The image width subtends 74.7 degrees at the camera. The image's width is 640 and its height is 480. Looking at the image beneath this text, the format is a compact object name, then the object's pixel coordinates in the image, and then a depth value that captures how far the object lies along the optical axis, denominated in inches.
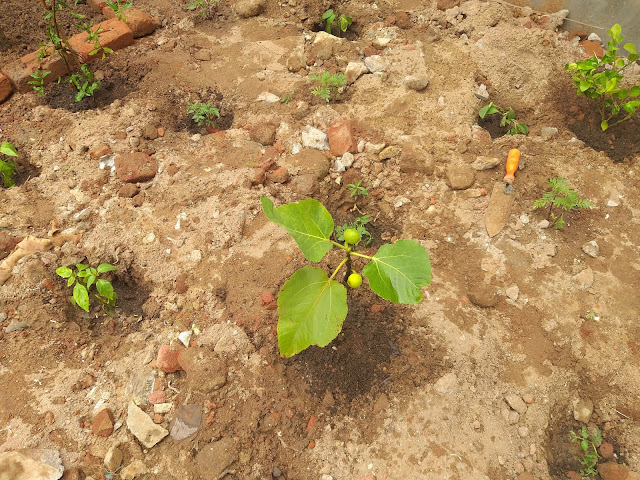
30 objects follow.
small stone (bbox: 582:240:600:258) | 103.0
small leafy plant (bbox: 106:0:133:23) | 144.3
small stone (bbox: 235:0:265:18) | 160.4
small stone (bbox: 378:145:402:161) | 120.2
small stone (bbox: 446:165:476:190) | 114.2
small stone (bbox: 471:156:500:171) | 114.7
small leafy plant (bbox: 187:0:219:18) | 161.3
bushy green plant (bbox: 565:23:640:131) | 112.1
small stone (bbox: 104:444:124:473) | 76.5
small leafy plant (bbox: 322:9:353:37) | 154.4
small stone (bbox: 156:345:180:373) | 86.8
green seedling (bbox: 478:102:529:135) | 125.7
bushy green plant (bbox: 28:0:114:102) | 128.6
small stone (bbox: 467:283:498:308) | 97.0
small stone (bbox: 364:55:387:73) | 137.6
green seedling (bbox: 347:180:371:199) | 114.4
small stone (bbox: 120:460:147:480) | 76.0
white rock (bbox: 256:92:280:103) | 134.8
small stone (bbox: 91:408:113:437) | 79.8
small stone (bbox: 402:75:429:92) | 131.0
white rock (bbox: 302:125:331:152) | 123.3
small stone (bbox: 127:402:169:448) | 78.9
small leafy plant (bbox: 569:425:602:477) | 80.4
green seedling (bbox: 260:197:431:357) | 66.6
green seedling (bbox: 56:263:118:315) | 89.5
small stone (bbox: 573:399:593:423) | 85.3
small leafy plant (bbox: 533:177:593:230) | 106.0
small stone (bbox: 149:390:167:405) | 83.6
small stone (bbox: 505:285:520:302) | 97.7
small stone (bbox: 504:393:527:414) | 84.7
